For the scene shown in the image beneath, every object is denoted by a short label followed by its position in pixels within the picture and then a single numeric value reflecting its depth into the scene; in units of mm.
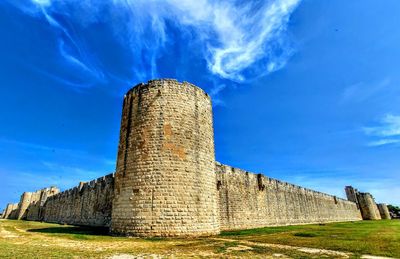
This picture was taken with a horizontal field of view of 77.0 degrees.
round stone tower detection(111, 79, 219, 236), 10906
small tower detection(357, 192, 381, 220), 56781
